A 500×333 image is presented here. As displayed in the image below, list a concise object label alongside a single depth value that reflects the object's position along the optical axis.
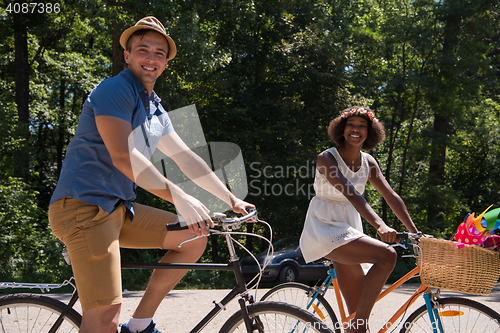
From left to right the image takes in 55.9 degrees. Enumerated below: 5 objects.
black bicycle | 2.30
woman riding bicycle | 2.96
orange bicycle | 2.87
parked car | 12.73
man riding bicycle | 2.23
